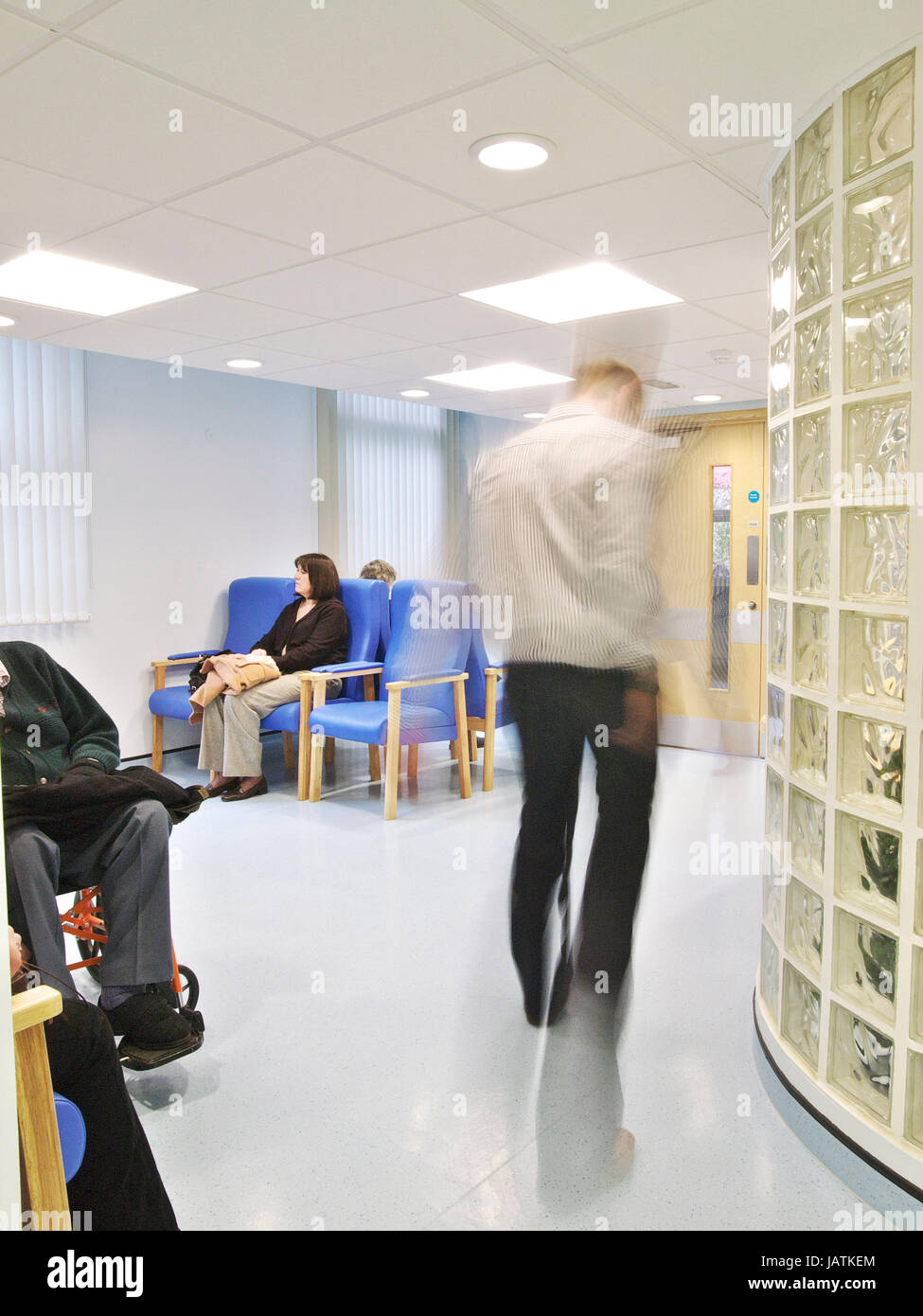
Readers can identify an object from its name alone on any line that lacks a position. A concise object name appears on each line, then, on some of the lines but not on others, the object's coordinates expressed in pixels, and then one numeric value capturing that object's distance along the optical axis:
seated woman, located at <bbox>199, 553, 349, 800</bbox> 5.02
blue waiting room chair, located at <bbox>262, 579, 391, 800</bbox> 5.42
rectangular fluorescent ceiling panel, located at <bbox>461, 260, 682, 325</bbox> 3.60
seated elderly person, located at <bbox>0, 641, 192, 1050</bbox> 2.12
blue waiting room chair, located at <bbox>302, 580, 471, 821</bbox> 4.65
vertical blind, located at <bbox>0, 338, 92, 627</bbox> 5.16
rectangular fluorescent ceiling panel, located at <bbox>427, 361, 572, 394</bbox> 5.45
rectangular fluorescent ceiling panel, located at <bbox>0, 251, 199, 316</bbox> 3.49
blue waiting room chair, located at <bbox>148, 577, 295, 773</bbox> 5.69
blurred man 1.92
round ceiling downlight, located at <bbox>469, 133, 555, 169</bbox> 2.35
